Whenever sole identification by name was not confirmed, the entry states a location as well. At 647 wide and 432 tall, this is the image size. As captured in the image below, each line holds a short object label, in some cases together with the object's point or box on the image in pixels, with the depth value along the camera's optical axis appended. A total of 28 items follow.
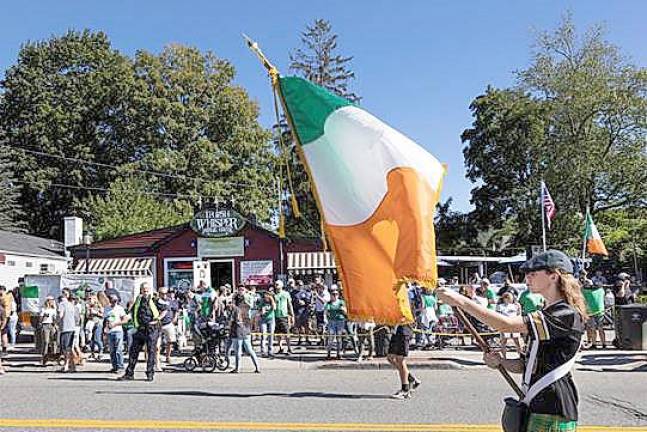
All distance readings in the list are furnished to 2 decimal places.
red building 30.19
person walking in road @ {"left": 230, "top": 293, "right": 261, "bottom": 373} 15.50
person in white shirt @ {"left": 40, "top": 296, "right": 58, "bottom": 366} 17.25
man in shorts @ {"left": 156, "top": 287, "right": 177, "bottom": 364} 15.85
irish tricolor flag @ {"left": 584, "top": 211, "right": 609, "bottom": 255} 25.84
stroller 15.92
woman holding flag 4.19
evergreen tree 54.12
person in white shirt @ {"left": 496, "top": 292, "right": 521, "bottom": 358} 16.19
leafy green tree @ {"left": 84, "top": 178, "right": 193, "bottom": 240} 42.03
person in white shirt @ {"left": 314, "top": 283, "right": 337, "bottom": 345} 20.23
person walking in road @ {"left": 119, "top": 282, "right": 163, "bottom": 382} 14.19
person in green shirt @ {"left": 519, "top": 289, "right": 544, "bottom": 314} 15.34
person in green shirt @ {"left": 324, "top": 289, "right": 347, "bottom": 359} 17.38
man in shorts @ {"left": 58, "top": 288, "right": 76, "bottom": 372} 16.27
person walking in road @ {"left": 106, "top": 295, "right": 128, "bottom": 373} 15.84
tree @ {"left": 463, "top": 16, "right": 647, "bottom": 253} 39.84
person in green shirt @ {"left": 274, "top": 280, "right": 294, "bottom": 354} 18.84
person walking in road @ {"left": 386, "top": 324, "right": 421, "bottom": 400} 11.33
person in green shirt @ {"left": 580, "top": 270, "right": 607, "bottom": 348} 17.30
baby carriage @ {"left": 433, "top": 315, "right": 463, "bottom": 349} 19.23
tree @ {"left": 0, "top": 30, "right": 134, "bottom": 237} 50.81
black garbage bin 17.08
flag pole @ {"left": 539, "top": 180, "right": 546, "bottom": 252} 28.66
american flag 29.66
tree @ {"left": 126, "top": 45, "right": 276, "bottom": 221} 49.44
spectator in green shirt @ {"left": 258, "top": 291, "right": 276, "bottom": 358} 18.39
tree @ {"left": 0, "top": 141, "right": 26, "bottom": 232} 48.48
